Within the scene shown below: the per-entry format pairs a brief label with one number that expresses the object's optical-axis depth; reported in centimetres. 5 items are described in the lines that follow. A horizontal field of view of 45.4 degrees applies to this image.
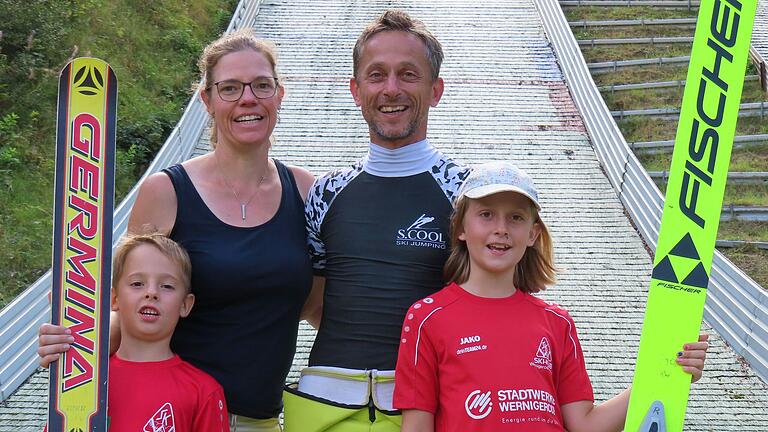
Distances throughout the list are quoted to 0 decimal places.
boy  307
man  311
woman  324
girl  292
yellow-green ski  306
